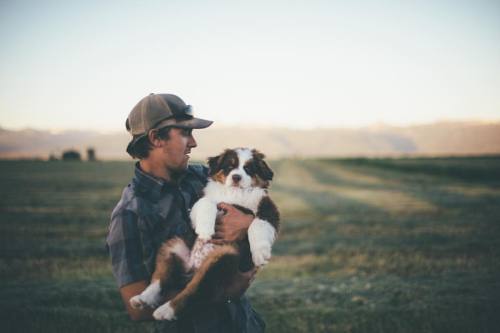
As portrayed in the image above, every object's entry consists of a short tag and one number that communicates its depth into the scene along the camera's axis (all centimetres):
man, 364
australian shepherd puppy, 351
